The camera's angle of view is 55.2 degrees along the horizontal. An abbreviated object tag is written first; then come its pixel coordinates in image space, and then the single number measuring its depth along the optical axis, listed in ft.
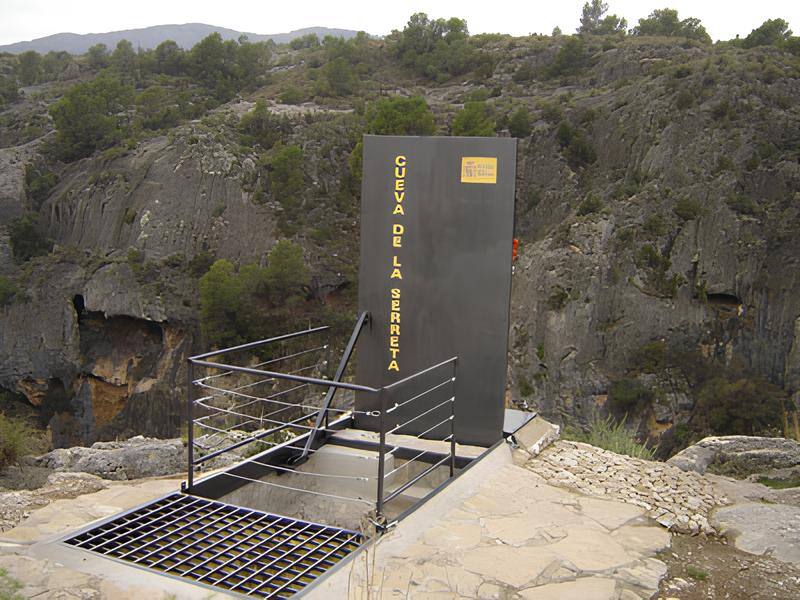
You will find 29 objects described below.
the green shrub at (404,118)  104.99
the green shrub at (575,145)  109.81
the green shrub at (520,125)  115.14
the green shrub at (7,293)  107.96
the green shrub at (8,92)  152.46
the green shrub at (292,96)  142.06
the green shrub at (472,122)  106.35
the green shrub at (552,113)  115.96
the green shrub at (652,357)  84.27
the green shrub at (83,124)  132.57
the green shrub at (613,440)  23.36
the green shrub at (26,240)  119.55
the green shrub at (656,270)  87.35
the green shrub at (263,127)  125.49
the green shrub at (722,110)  96.17
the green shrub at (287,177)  115.44
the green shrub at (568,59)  147.13
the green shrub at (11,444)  20.97
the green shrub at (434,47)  160.04
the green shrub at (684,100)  99.04
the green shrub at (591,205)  96.78
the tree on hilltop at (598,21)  173.47
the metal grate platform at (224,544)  13.23
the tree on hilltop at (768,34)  120.78
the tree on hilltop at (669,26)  156.25
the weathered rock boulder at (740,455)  22.29
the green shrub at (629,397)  82.38
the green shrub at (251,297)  98.58
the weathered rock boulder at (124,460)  20.75
